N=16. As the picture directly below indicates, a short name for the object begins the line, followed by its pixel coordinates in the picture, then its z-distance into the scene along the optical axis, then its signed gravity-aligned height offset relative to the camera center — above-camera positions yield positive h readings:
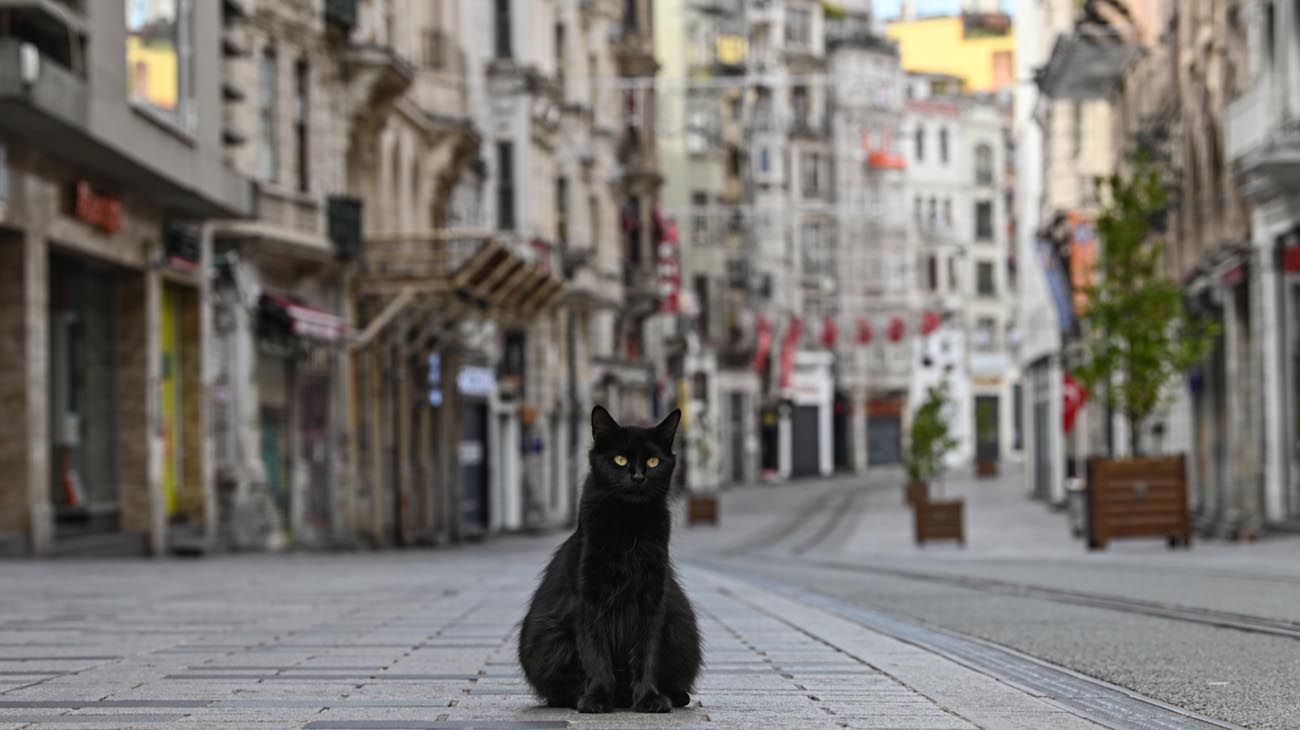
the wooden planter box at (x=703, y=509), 49.28 -1.66
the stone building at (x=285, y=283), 30.58 +2.37
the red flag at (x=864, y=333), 96.44 +4.29
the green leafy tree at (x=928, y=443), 55.09 -0.33
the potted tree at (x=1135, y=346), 27.70 +1.07
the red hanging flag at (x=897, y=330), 95.81 +4.39
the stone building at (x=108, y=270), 22.67 +2.06
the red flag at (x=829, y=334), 95.69 +4.23
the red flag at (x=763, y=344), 90.62 +3.71
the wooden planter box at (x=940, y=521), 35.19 -1.45
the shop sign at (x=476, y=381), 44.84 +1.18
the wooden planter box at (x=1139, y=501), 27.55 -0.92
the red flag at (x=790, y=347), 95.50 +3.76
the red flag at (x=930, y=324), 94.22 +4.52
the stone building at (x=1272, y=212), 30.12 +3.03
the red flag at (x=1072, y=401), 48.75 +0.60
